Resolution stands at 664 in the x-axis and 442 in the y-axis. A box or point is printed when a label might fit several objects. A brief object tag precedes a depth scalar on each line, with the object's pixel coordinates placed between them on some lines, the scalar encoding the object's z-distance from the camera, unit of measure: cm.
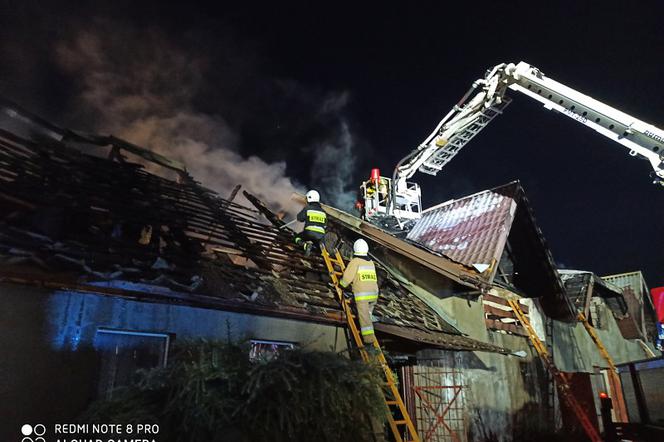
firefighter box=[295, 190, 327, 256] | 850
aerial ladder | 1028
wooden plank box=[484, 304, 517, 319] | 1084
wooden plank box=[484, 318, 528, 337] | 1067
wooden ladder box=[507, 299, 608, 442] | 932
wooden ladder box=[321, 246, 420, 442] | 553
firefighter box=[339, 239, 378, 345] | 639
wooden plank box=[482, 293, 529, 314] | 1099
